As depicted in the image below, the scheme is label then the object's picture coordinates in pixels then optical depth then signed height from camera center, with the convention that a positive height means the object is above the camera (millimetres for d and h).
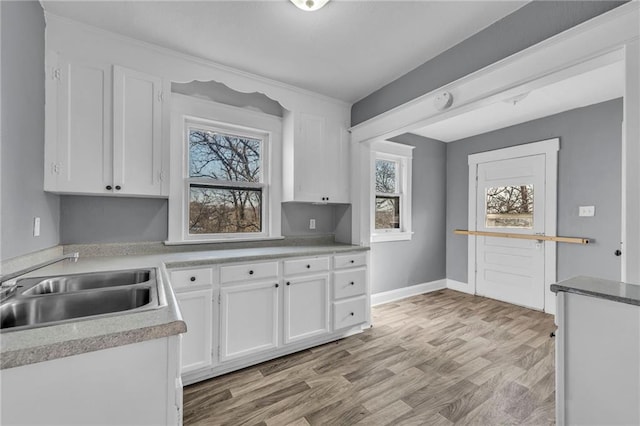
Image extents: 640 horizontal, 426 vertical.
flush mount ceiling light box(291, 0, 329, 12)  1772 +1298
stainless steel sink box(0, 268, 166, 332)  1106 -379
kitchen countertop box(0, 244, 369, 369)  746 -350
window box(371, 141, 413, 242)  4023 +316
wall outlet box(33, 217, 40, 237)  1711 -90
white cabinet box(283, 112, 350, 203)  2961 +579
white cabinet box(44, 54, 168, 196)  1946 +591
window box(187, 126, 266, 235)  2758 +304
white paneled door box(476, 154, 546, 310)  3703 -175
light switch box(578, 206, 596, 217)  3221 +36
